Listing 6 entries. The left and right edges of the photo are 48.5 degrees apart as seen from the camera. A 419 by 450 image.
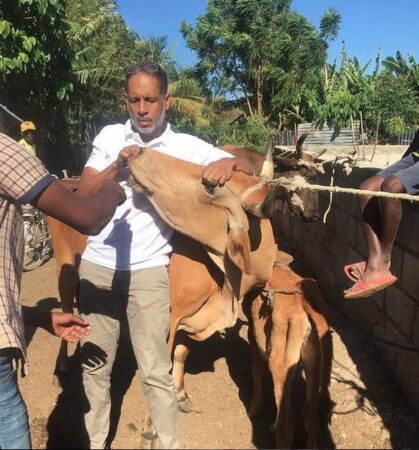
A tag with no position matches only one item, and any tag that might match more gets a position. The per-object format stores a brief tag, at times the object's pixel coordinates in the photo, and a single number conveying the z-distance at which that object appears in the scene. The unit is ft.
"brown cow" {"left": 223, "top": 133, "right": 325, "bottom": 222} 18.49
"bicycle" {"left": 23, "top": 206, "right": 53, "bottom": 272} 26.35
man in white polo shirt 8.51
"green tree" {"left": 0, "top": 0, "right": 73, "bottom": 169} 28.86
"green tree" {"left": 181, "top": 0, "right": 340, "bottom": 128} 82.89
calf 9.66
